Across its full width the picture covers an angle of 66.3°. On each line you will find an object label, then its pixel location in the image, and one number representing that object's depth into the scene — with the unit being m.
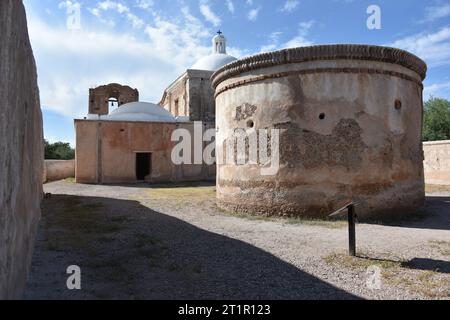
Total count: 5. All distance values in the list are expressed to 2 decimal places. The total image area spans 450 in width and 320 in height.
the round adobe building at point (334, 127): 7.94
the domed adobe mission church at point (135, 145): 18.53
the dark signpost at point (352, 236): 5.23
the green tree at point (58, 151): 41.25
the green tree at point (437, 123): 31.32
